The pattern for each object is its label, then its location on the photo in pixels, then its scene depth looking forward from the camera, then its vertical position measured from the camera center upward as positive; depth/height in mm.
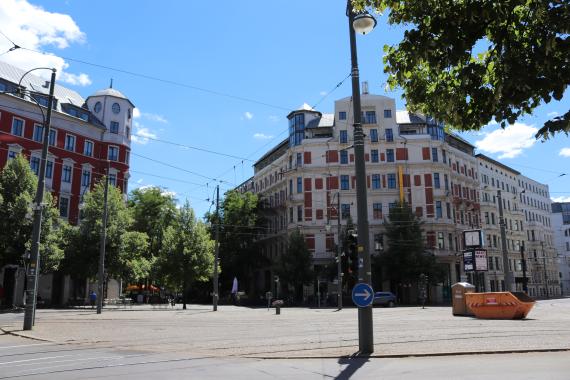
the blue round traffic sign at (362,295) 11875 -106
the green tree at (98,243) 41438 +3961
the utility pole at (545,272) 86538 +2824
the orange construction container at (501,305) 25375 -749
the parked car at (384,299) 47750 -802
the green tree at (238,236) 63281 +6770
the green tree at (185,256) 45875 +3134
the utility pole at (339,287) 41325 +278
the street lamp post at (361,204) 11852 +2083
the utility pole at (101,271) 32125 +1276
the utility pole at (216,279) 39781 +944
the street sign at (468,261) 32281 +1791
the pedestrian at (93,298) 45947 -573
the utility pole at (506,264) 31170 +1573
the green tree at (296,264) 54656 +2804
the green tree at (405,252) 52500 +3858
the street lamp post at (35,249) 18812 +1548
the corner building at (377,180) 59000 +12906
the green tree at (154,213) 61656 +9434
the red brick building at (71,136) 48469 +15846
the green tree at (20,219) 36812 +5210
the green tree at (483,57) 6633 +3308
